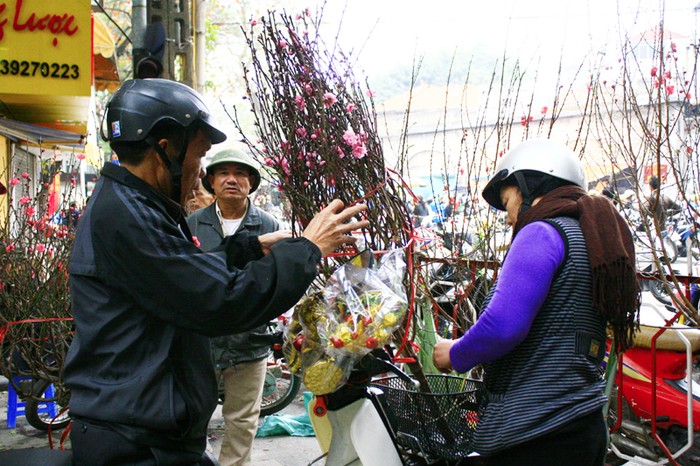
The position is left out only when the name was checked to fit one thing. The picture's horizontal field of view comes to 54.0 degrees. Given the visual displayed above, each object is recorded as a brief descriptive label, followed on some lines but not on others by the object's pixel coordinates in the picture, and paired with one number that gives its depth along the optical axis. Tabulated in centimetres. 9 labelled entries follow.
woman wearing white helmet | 228
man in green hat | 448
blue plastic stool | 613
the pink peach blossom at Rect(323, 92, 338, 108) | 268
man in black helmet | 199
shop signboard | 783
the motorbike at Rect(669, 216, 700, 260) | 1112
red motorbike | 404
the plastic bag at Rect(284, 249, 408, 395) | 242
